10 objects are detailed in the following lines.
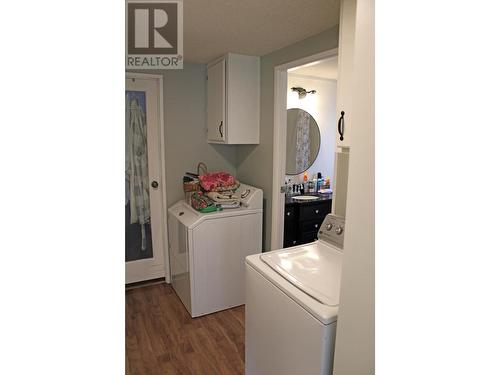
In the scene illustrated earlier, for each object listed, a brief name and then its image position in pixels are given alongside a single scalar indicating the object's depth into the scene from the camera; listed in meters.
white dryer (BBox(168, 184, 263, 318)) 2.66
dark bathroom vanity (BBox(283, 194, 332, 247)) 3.35
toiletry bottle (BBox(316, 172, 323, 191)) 4.00
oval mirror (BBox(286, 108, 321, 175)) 3.95
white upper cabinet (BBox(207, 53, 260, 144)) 2.86
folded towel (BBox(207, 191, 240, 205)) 2.80
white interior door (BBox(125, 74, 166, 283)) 3.12
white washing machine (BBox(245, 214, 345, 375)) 1.28
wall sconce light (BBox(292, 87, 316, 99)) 3.87
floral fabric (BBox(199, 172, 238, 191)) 2.91
